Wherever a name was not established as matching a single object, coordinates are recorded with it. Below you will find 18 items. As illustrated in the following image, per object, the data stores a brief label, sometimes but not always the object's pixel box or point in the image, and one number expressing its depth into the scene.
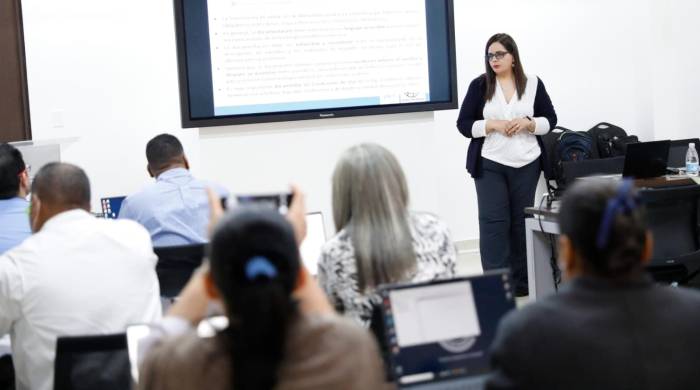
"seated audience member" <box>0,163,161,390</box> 2.68
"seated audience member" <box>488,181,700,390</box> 1.70
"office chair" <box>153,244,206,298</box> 3.46
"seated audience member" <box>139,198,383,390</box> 1.49
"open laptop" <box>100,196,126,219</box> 4.83
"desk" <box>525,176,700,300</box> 4.48
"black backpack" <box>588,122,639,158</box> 7.32
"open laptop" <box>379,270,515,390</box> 2.13
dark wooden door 6.12
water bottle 4.94
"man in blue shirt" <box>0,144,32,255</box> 3.48
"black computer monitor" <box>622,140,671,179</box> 4.55
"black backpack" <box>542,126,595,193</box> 7.08
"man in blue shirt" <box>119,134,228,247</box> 3.88
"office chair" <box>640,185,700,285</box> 4.46
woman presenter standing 5.65
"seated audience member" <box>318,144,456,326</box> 2.50
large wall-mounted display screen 6.18
